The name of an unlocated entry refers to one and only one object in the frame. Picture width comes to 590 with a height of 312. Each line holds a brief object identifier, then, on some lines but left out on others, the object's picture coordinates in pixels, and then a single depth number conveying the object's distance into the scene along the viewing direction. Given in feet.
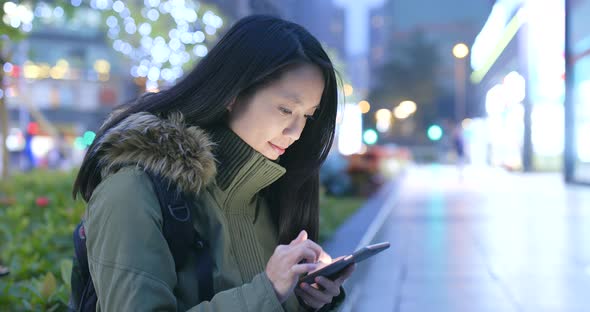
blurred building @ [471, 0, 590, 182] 53.31
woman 4.15
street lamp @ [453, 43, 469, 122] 52.90
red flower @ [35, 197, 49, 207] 20.68
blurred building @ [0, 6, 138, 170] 144.77
